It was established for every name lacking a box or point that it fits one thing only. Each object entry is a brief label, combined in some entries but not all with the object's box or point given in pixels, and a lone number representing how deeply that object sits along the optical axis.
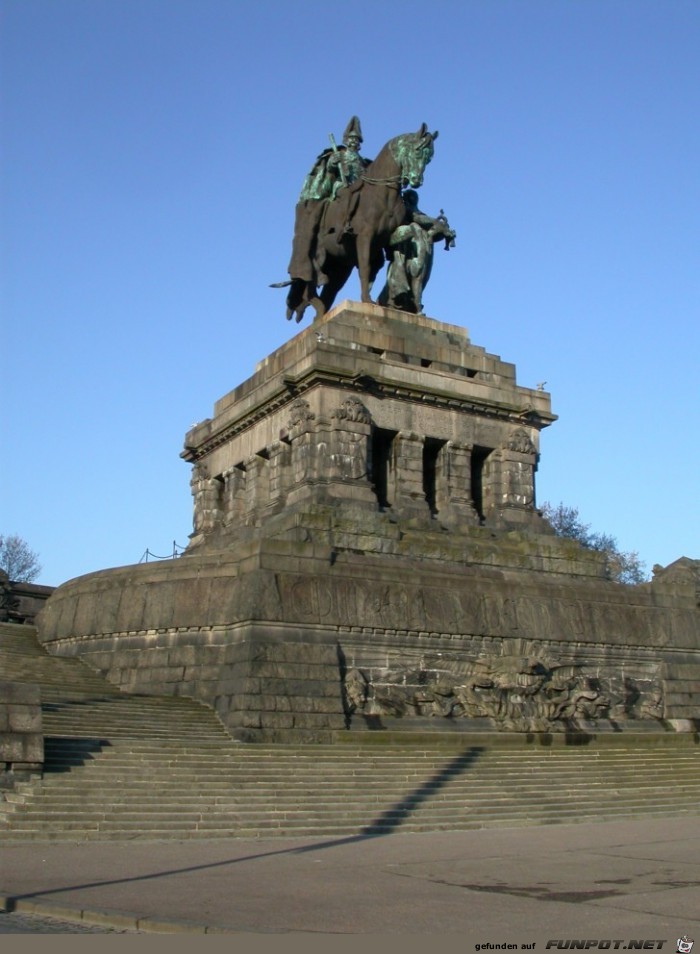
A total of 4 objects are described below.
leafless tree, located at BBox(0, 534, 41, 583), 64.88
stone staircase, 15.30
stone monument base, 22.97
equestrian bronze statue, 33.78
